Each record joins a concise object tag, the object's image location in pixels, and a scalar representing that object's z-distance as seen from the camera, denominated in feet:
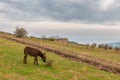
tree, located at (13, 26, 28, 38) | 122.80
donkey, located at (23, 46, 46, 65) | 52.39
